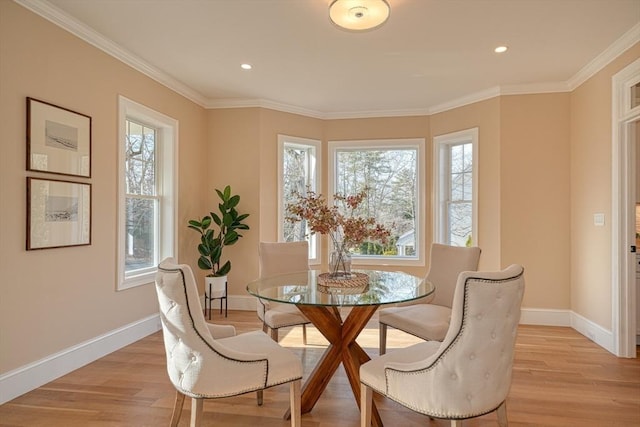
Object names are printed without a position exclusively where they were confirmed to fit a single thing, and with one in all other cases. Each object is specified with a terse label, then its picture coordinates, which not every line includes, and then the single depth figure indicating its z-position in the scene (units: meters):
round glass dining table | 2.11
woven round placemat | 2.42
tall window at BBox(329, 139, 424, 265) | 5.19
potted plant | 4.34
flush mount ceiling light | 2.28
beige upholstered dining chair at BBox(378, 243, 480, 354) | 2.52
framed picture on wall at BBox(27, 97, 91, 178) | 2.56
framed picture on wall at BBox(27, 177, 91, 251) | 2.56
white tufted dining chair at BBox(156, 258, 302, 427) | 1.69
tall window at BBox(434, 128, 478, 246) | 4.74
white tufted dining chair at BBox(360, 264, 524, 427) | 1.49
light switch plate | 3.54
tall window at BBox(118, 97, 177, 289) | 3.48
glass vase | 2.62
